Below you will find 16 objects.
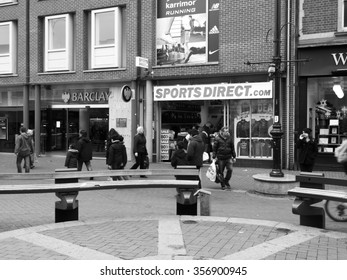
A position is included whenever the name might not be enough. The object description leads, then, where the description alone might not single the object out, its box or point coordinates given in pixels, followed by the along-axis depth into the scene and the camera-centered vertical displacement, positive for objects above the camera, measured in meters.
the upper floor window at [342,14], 13.96 +4.10
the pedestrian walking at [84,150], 12.83 -0.55
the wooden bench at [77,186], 6.69 -0.91
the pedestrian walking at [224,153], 11.57 -0.57
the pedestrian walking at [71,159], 12.12 -0.80
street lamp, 10.52 +0.24
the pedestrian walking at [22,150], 13.66 -0.60
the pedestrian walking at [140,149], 13.22 -0.53
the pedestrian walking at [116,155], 11.74 -0.65
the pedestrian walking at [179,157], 10.54 -0.63
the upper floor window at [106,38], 18.33 +4.36
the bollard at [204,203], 7.21 -1.25
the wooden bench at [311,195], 6.24 -0.95
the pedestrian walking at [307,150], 11.24 -0.46
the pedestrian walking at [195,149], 10.51 -0.43
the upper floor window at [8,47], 21.20 +4.45
